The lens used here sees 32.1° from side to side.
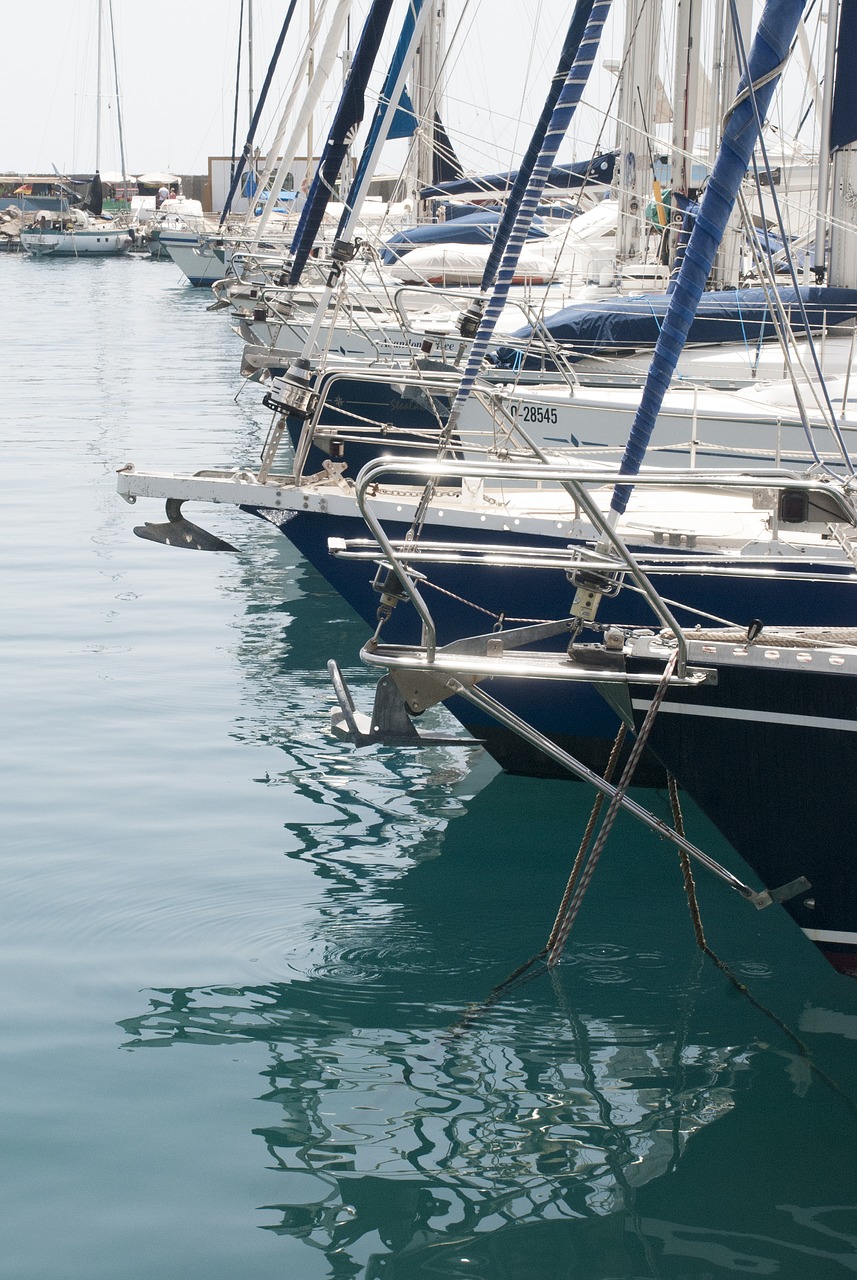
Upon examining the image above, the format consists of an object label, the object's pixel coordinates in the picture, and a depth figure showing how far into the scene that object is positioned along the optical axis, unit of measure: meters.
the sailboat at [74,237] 71.56
